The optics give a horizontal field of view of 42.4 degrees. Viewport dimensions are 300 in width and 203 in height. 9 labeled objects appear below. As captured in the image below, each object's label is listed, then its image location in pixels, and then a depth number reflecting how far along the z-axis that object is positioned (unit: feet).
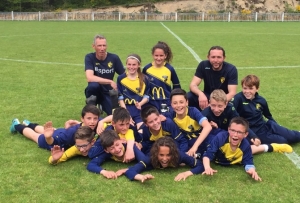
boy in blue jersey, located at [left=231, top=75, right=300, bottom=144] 16.22
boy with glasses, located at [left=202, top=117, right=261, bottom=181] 13.38
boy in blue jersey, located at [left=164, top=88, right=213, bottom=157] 14.66
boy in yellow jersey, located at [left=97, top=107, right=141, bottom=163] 14.53
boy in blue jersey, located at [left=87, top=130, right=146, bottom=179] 13.39
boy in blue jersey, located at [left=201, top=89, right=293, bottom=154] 15.09
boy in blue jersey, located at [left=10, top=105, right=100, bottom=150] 15.22
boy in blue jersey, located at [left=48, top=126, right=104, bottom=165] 14.15
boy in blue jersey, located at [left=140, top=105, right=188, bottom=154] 14.43
